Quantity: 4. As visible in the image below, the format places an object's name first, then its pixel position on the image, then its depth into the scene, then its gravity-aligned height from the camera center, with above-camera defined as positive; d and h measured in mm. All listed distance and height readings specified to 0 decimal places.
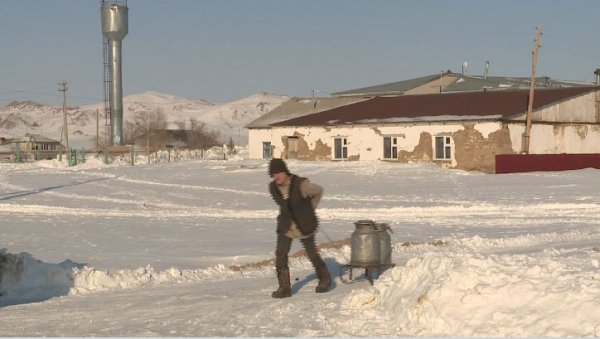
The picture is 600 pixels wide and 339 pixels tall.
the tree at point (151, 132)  107625 +1985
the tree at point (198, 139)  114575 +975
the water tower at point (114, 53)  84938 +9151
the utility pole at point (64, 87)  83250 +5770
